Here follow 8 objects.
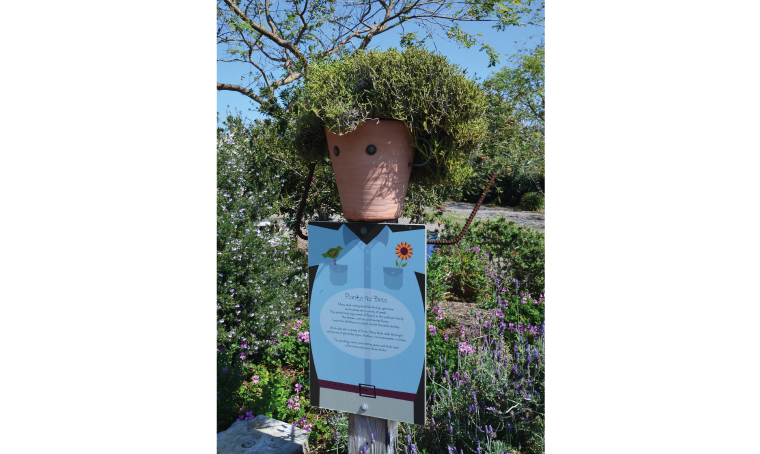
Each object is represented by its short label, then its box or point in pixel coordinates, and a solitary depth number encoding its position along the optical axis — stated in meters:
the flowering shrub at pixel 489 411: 2.03
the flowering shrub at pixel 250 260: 2.95
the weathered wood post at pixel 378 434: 1.67
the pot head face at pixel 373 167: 1.52
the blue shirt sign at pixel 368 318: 1.54
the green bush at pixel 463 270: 3.91
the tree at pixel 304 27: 4.39
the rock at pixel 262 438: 2.05
